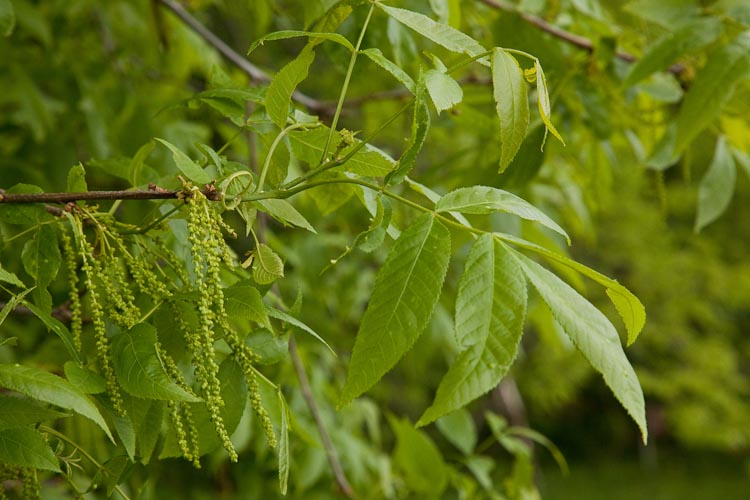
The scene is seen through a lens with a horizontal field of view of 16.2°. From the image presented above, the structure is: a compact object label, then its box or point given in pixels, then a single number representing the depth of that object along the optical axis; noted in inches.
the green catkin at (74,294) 38.6
